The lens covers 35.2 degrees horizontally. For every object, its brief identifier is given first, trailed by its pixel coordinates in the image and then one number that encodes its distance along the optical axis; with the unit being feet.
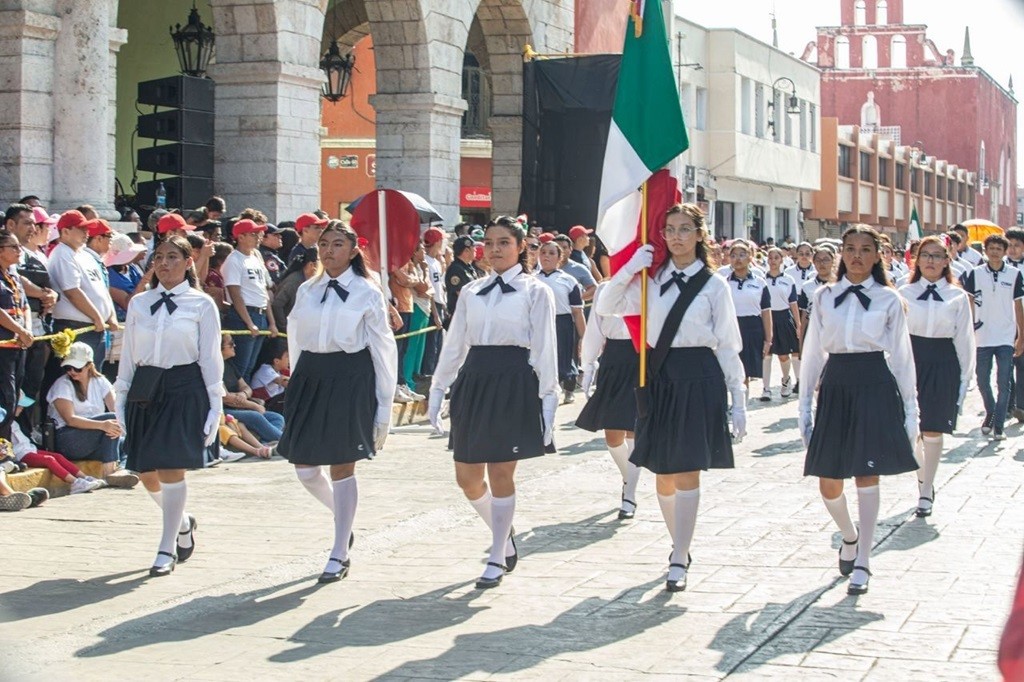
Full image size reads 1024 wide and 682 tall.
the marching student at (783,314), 60.85
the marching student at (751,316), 55.93
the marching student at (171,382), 26.13
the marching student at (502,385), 25.23
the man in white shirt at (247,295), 42.29
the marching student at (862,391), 24.66
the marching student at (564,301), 49.06
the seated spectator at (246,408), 40.68
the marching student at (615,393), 31.45
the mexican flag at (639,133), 27.37
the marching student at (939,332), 33.78
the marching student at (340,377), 25.54
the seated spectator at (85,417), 33.78
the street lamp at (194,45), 60.03
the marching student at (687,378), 24.47
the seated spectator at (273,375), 43.27
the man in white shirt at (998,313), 46.55
